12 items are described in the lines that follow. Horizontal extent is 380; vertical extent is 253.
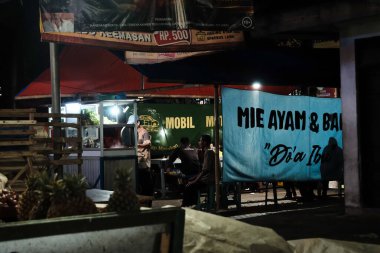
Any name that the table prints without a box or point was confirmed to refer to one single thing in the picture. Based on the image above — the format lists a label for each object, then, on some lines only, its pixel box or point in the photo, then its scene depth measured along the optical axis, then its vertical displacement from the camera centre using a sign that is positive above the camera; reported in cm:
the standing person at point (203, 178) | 1137 -86
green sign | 1800 +43
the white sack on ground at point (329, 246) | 390 -79
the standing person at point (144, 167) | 1414 -76
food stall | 1280 -10
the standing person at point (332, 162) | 1309 -68
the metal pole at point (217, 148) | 1118 -26
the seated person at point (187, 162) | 1259 -58
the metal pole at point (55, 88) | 1020 +90
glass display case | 1309 +19
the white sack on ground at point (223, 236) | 326 -59
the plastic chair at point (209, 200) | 1150 -132
